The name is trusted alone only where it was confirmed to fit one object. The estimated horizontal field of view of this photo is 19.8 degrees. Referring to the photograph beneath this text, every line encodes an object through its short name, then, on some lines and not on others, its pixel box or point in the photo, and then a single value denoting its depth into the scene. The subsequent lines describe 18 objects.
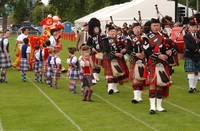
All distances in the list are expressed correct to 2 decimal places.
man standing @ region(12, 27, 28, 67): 21.16
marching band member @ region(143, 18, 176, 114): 11.96
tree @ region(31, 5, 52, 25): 108.94
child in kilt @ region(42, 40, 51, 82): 18.53
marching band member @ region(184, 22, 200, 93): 15.42
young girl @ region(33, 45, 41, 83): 18.62
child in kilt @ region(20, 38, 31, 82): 18.59
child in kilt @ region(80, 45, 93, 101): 14.02
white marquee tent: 46.25
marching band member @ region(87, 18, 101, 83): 16.36
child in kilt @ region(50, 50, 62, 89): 16.73
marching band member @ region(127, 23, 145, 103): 13.10
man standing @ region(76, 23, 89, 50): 19.83
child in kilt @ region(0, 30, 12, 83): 18.03
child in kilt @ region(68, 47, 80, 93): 15.23
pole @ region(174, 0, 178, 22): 30.94
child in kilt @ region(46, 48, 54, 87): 17.05
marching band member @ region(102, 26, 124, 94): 15.04
